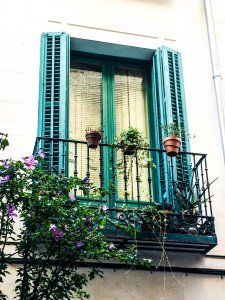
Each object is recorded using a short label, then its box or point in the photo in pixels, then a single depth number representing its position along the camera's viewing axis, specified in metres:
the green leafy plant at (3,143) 7.27
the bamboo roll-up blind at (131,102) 9.68
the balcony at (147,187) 8.28
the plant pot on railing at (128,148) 8.70
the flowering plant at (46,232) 7.02
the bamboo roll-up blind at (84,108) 9.21
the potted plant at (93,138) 8.46
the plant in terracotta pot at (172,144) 8.66
